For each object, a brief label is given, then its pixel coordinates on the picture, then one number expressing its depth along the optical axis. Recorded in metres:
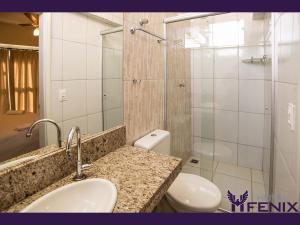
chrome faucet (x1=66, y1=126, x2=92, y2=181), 0.90
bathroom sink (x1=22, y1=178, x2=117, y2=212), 0.72
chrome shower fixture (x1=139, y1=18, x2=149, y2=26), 1.48
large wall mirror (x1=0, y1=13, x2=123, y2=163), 0.80
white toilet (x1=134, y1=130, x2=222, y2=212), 1.26
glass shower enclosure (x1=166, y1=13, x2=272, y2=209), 2.16
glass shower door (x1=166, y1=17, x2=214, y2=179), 2.11
